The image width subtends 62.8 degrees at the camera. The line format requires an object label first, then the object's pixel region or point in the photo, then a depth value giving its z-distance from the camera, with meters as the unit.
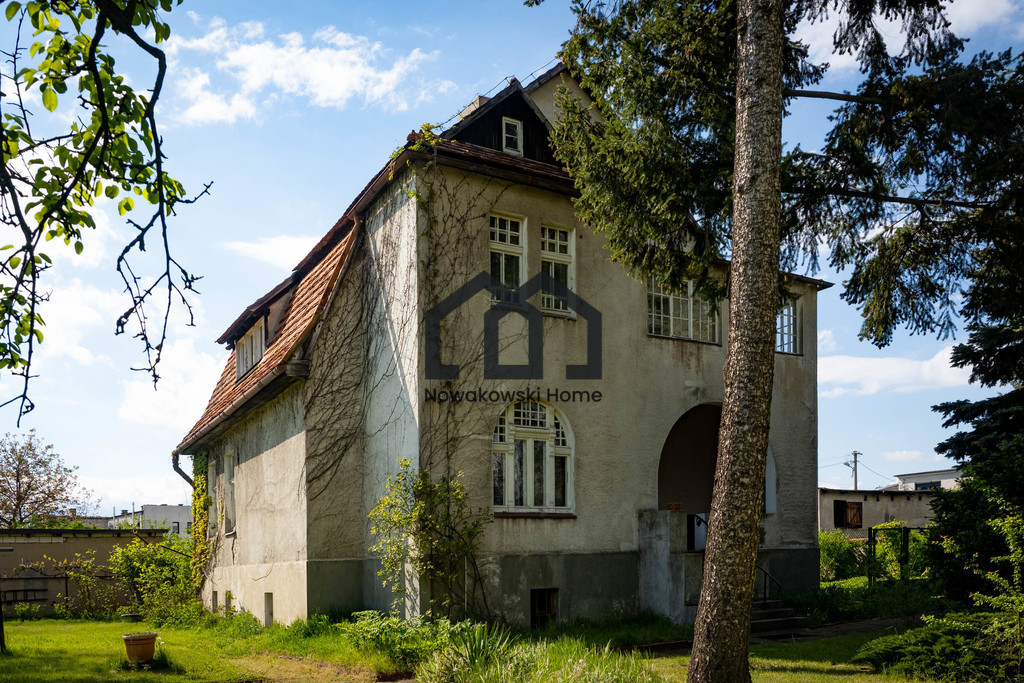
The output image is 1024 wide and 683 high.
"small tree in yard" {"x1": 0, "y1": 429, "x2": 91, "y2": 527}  35.81
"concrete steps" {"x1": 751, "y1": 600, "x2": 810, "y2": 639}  13.83
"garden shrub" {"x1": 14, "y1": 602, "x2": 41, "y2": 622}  20.41
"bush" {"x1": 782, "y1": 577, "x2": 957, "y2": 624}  13.67
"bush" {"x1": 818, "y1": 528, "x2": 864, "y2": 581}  25.91
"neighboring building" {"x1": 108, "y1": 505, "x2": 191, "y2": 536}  62.15
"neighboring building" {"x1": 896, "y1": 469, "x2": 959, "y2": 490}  45.34
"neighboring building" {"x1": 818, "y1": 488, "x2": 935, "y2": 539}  31.86
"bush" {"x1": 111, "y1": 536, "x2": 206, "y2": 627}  18.14
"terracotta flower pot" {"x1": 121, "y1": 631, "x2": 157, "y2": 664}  10.86
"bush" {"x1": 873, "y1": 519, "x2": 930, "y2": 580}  19.20
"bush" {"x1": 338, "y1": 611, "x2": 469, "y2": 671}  10.47
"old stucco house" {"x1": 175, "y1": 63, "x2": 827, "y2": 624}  12.88
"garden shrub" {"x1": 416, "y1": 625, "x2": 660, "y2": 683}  7.86
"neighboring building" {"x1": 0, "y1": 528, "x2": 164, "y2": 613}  21.06
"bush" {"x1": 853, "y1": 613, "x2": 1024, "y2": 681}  9.12
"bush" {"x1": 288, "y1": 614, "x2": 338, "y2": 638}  12.64
